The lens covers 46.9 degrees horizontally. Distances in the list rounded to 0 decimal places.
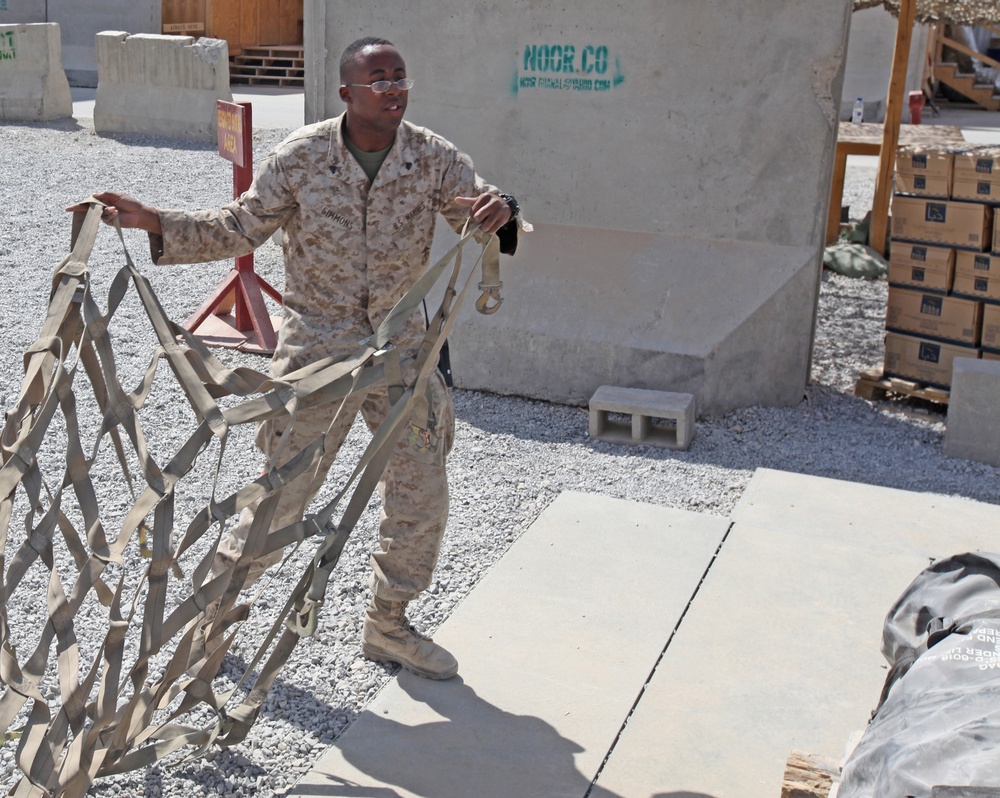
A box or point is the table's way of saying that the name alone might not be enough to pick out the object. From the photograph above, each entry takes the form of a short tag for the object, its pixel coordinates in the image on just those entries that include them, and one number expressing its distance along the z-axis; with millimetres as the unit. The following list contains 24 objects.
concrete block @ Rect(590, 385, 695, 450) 5598
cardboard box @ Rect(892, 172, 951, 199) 6207
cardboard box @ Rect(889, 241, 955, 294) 6258
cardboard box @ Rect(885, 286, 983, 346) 6180
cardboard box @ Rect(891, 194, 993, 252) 6125
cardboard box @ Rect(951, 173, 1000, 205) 6027
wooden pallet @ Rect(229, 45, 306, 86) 21109
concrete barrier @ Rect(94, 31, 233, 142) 14008
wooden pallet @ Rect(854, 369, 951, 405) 6203
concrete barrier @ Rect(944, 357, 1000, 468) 5492
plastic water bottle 12828
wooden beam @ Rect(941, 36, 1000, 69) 18312
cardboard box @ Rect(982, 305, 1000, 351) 6105
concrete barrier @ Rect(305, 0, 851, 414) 5742
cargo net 2443
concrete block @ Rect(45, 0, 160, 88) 20766
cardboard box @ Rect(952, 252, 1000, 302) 6094
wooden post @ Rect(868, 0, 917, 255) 8900
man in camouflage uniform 3166
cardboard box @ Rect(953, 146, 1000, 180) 6004
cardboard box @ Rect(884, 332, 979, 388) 6227
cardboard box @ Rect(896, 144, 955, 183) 6156
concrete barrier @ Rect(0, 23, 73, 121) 14516
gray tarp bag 2102
